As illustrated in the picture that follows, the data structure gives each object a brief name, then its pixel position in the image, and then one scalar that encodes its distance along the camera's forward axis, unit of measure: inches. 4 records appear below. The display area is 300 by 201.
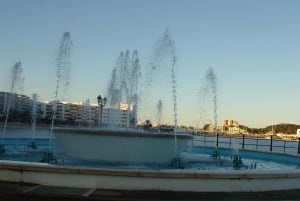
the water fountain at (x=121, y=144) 674.8
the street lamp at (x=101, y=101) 1473.1
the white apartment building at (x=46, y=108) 4963.1
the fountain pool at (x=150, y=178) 415.2
